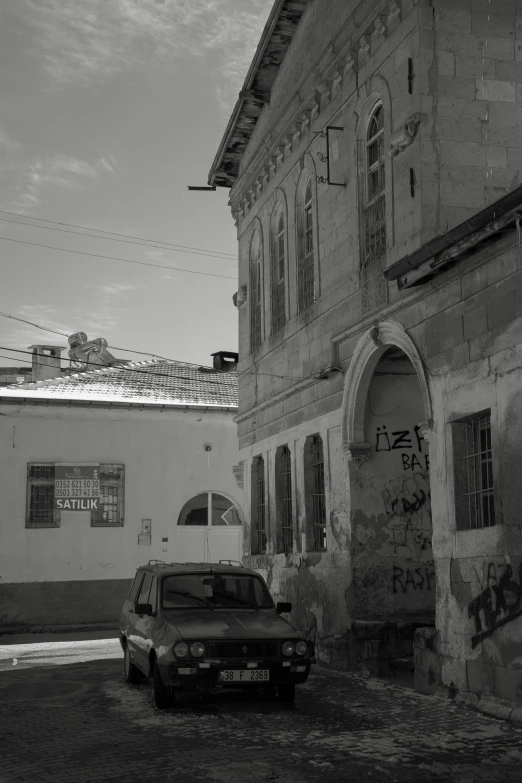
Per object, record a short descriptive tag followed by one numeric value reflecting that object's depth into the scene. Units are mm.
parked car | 10680
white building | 27594
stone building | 10875
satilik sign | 28172
